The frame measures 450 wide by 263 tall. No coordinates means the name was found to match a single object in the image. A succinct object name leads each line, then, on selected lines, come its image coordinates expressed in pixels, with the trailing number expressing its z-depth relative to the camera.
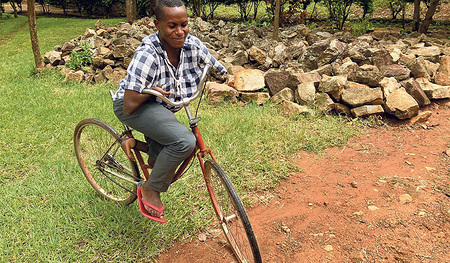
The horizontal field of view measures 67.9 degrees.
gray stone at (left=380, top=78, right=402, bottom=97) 4.86
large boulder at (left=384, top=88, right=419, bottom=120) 4.56
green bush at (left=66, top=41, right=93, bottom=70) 7.26
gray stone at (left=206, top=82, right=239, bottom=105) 5.44
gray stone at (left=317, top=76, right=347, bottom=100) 4.99
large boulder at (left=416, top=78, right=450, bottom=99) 5.00
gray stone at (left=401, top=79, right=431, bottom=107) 4.85
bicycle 2.28
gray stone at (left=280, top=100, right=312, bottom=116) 4.82
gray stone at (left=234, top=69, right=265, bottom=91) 5.59
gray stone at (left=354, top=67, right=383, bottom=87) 5.07
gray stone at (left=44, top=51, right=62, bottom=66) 7.71
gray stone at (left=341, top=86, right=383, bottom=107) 4.78
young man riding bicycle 2.17
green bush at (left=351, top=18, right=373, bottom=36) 8.07
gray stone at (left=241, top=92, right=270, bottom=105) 5.40
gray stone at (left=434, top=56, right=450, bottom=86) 5.31
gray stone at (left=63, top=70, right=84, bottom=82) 6.74
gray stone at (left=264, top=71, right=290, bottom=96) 5.50
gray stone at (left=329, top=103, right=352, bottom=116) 4.93
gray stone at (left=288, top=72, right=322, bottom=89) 5.30
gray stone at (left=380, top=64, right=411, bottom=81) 5.27
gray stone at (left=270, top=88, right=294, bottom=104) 5.26
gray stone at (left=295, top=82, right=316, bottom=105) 5.03
